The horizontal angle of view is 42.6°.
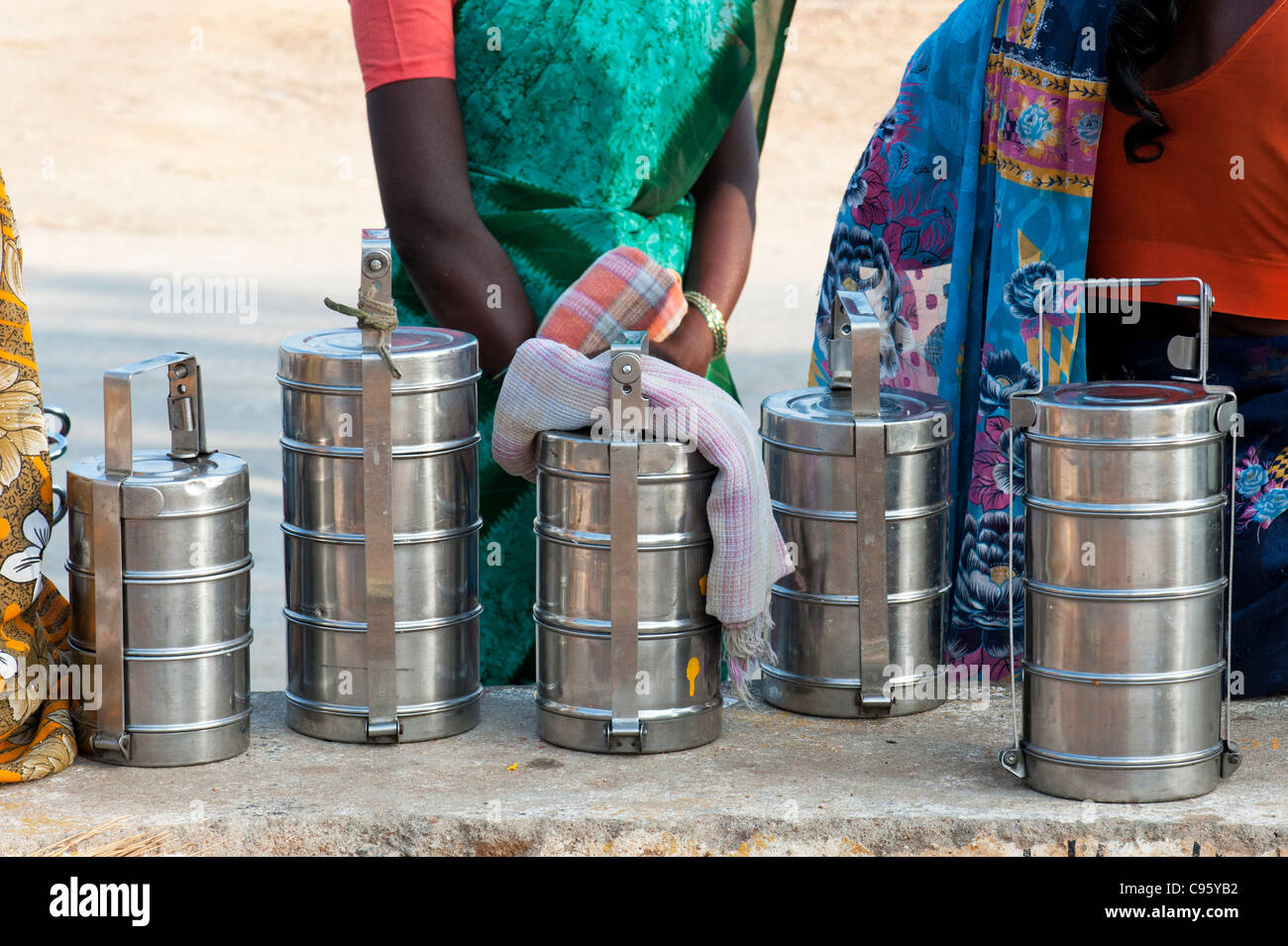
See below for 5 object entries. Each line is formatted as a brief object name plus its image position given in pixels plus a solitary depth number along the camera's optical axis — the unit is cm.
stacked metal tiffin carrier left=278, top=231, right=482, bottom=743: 195
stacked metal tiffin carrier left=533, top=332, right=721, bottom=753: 192
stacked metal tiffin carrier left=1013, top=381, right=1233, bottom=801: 180
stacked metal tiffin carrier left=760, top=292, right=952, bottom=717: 205
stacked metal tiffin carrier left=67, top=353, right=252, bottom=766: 190
